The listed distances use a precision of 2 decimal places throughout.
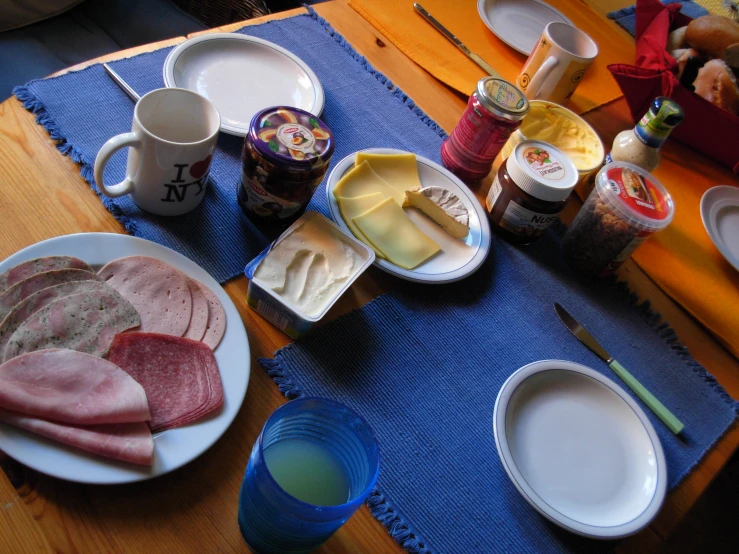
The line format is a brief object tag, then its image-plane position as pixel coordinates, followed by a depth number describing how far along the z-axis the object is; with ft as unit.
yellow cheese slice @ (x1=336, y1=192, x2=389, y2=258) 2.75
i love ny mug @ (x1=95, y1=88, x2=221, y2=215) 2.24
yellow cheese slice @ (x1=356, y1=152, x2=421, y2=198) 3.06
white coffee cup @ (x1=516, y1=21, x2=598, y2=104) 3.55
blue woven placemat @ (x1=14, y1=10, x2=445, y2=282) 2.52
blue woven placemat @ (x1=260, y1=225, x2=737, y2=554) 2.11
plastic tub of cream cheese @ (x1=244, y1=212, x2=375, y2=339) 2.24
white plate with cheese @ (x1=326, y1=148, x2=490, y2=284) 2.73
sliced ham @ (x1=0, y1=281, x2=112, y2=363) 1.80
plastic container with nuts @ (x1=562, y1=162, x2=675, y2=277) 2.79
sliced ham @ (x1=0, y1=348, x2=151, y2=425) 1.68
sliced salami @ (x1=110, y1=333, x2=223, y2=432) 1.88
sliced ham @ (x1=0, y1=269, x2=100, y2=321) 1.87
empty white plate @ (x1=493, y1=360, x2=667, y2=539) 2.18
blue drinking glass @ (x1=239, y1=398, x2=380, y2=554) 1.62
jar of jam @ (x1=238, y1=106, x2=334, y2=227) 2.31
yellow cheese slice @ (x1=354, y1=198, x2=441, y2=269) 2.74
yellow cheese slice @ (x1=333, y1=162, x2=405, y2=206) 2.88
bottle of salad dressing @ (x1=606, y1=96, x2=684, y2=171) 3.00
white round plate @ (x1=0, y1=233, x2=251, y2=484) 1.67
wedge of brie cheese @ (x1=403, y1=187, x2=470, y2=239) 2.94
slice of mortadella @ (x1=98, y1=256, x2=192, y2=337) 2.04
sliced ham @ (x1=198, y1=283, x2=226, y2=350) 2.09
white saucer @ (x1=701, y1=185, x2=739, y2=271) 3.42
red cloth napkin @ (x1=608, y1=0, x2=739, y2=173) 3.73
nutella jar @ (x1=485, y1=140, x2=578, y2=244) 2.80
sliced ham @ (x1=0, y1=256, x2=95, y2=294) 1.94
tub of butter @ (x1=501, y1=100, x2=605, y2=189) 3.45
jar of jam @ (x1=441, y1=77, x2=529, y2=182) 2.97
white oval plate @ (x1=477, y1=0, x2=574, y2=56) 4.30
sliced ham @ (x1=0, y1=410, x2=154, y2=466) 1.67
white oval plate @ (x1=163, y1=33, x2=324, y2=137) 3.09
